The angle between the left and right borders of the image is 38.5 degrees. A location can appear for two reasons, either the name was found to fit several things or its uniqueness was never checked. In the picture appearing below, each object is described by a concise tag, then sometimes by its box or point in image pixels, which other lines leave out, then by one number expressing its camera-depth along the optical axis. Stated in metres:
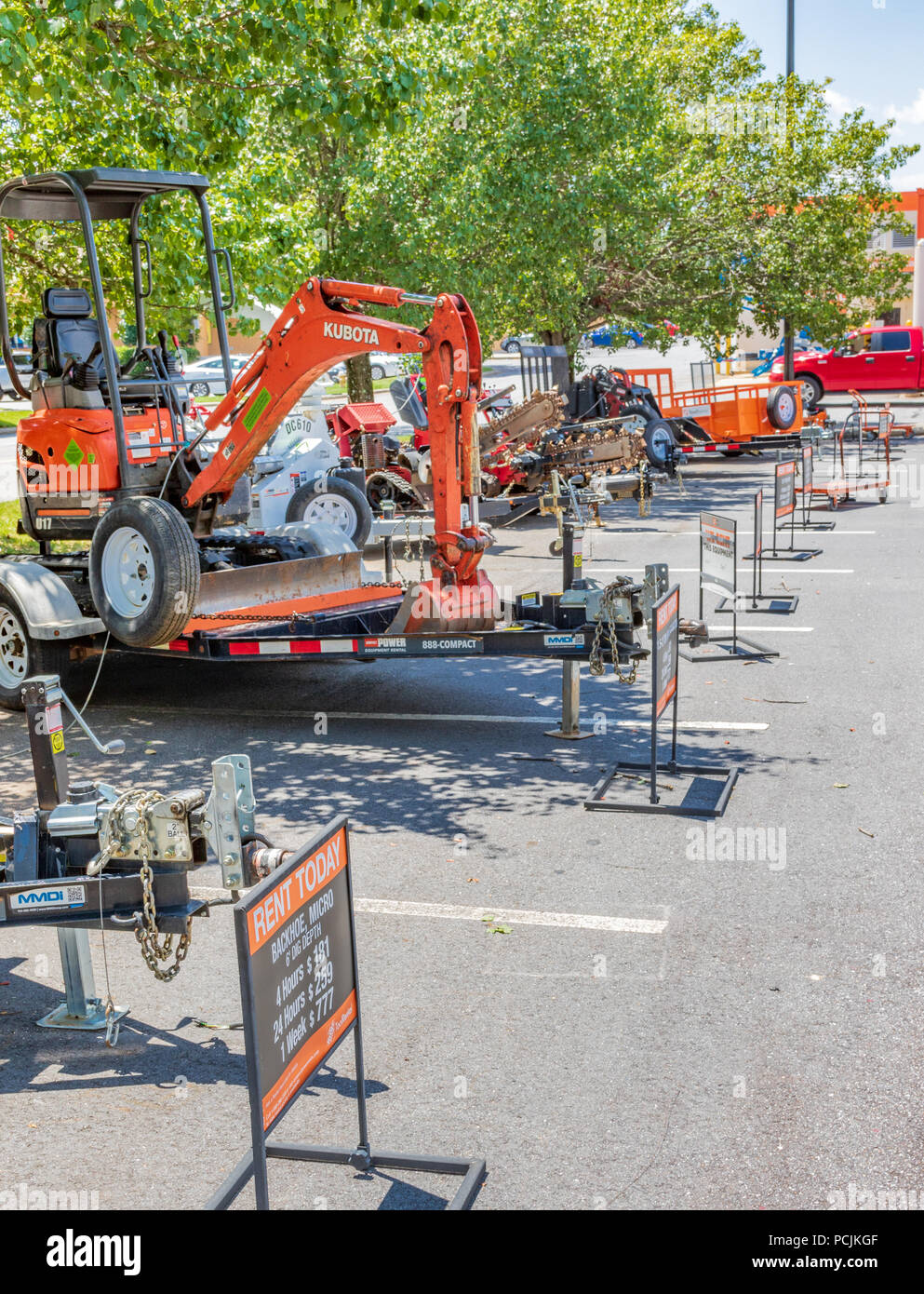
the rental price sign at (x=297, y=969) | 3.70
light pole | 31.56
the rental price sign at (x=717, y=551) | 11.26
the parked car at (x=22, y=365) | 10.70
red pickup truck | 42.19
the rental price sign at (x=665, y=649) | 7.93
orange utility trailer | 26.53
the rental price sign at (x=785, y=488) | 15.62
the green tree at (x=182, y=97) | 10.30
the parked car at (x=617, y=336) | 27.61
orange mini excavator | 9.41
